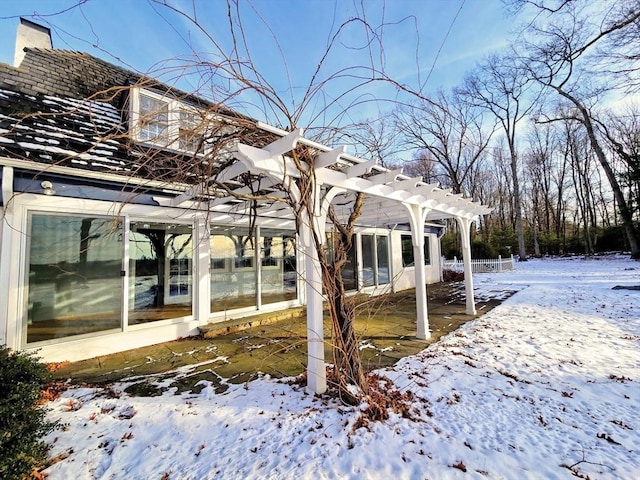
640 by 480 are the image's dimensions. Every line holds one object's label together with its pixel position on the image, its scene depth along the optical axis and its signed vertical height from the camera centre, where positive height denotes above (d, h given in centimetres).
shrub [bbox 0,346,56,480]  166 -96
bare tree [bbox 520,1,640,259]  1003 +817
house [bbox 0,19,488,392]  289 +68
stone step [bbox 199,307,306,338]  506 -117
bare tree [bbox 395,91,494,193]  1603 +685
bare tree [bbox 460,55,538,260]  1633 +987
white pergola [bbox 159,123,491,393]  257 +89
